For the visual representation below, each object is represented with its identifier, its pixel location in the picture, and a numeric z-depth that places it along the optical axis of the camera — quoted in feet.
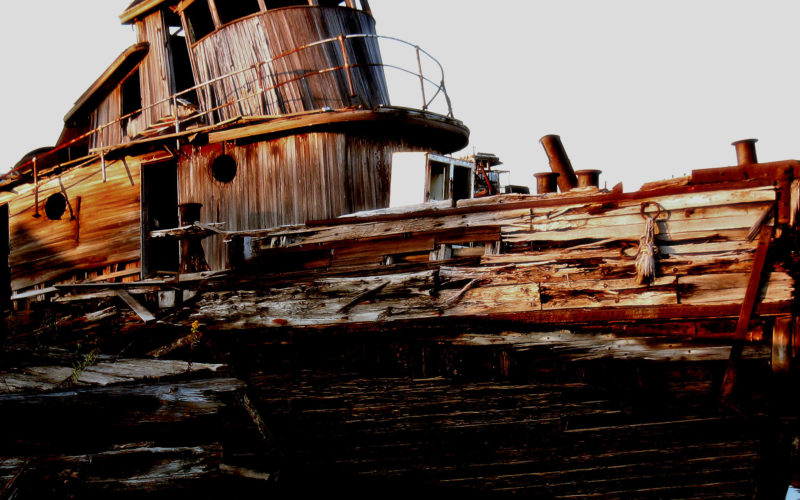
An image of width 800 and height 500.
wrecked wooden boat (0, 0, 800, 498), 16.16
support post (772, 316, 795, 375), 15.51
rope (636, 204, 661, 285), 16.74
